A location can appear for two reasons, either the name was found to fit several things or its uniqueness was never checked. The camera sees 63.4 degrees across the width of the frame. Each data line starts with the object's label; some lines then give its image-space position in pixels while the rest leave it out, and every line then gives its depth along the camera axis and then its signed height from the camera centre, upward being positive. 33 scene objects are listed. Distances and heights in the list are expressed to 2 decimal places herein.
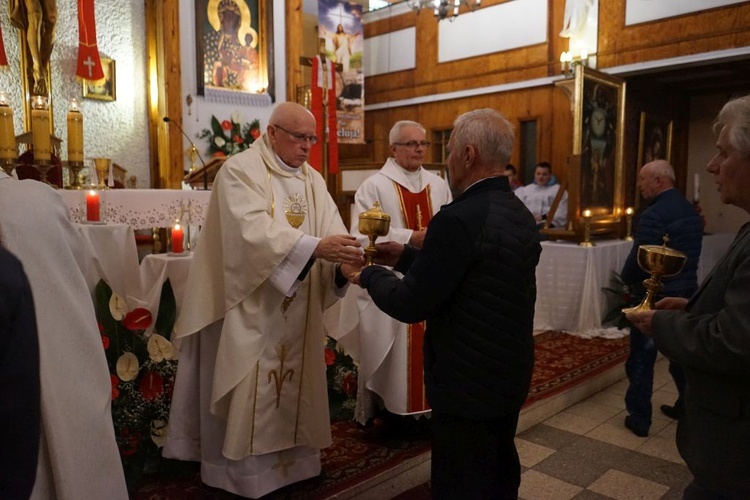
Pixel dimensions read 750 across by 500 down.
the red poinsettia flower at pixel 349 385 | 3.86 -1.25
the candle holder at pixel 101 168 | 4.46 +0.15
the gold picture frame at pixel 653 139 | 8.98 +0.73
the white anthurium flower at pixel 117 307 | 3.08 -0.60
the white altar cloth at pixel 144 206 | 3.86 -0.12
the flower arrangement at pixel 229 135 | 7.02 +0.63
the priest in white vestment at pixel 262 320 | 2.55 -0.58
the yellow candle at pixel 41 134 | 3.64 +0.33
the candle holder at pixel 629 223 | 8.29 -0.50
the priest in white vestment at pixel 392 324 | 3.40 -0.76
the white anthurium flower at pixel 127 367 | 3.03 -0.89
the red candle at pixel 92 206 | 3.68 -0.11
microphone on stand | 4.88 +0.10
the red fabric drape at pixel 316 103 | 6.38 +0.90
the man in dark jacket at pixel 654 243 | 3.85 -0.38
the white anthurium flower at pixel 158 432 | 3.02 -1.22
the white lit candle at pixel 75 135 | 3.85 +0.34
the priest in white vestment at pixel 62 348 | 1.43 -0.40
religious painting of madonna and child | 7.00 +1.70
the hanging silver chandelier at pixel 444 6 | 8.93 +2.71
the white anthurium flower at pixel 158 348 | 3.15 -0.83
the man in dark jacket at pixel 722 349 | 1.52 -0.42
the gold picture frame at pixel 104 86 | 6.20 +1.06
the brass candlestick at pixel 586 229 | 7.09 -0.50
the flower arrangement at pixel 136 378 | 2.98 -0.97
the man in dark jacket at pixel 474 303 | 1.89 -0.37
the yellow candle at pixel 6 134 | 3.49 +0.32
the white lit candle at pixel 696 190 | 8.60 -0.05
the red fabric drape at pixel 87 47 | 5.82 +1.36
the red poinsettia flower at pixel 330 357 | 3.78 -1.05
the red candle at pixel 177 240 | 3.97 -0.34
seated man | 8.59 -0.08
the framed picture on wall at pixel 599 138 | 7.49 +0.64
